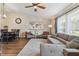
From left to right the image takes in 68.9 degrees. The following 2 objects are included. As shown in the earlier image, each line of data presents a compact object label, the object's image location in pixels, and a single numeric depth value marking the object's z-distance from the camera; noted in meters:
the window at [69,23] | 1.69
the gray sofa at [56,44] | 1.54
